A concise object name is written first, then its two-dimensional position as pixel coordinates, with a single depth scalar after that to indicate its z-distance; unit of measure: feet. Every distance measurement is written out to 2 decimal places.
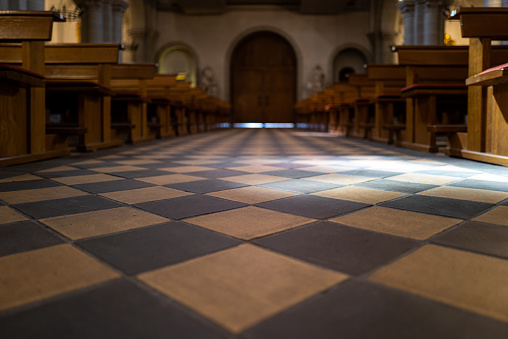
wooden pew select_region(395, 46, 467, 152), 14.46
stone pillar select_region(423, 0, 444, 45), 36.88
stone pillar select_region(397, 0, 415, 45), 39.71
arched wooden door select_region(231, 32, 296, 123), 66.44
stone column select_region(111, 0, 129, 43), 40.81
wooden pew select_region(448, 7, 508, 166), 10.28
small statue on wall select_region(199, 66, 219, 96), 63.21
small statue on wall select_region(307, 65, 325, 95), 63.21
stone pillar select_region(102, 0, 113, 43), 39.45
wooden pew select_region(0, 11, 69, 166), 10.13
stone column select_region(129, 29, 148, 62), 59.31
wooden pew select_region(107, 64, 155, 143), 19.54
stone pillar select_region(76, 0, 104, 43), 38.70
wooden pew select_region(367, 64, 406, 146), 19.36
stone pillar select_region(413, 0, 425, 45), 37.88
